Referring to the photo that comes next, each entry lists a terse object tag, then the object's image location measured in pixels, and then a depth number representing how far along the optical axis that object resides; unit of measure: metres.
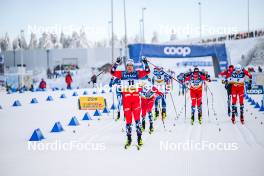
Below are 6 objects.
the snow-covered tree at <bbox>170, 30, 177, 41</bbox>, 144.75
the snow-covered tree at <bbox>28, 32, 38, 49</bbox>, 125.51
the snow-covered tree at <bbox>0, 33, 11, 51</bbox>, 95.48
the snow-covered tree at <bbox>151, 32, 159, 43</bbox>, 142.50
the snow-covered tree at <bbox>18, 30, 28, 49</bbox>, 112.46
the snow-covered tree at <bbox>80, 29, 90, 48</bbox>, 122.38
